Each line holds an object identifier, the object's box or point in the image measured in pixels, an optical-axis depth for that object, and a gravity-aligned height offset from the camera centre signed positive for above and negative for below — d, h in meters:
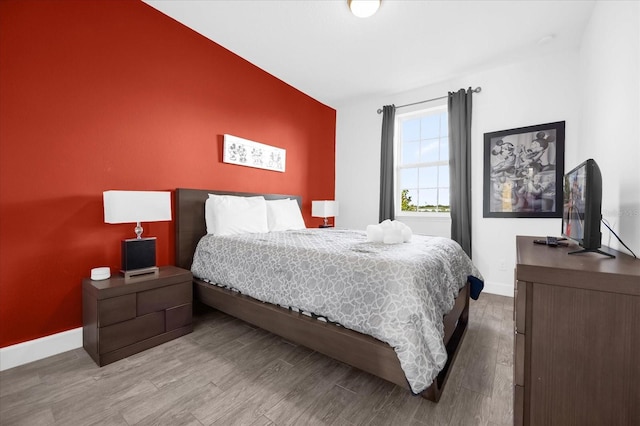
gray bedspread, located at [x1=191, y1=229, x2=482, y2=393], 1.33 -0.47
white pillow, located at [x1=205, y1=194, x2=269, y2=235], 2.70 -0.08
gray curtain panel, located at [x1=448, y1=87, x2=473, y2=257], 3.50 +0.55
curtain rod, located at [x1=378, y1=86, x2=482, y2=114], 3.50 +1.55
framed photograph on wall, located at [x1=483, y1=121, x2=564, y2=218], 3.06 +0.43
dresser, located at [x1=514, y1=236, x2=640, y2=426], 0.90 -0.49
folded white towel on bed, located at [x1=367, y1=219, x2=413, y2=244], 2.23 -0.22
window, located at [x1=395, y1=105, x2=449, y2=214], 3.93 +0.70
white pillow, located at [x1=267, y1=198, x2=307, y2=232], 3.29 -0.10
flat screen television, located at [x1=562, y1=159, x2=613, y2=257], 1.25 +0.00
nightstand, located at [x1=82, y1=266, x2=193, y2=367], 1.79 -0.76
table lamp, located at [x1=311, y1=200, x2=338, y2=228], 4.22 -0.02
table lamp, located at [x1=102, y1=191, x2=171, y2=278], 1.90 -0.05
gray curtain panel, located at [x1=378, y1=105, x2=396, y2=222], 4.16 +0.65
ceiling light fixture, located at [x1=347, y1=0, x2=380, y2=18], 2.29 +1.75
